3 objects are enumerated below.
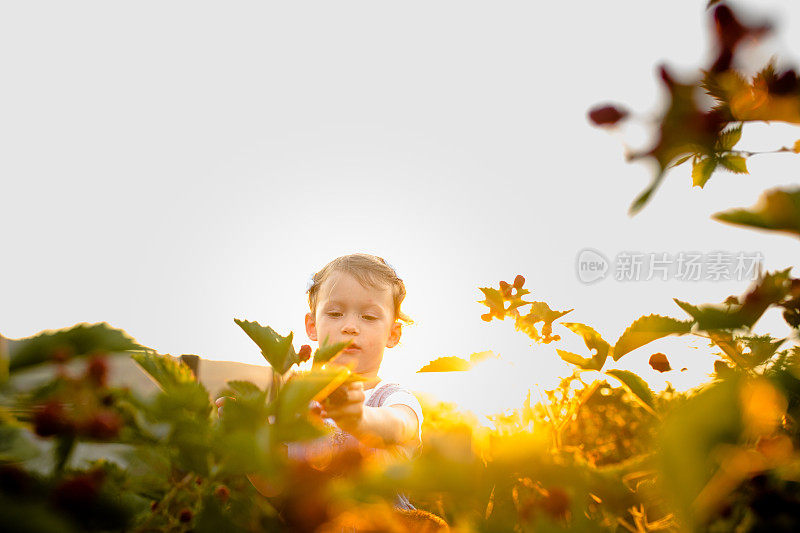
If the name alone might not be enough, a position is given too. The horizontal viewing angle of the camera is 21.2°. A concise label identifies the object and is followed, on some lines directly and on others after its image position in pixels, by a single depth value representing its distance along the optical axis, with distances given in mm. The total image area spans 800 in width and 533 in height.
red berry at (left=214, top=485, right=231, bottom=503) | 1130
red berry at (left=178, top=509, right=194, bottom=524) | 1187
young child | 2696
